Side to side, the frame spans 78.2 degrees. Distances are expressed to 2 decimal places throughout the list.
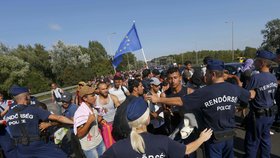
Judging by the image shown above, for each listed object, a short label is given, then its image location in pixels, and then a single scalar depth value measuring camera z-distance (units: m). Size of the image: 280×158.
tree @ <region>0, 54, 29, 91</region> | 21.41
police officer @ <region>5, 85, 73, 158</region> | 2.26
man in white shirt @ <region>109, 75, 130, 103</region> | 4.27
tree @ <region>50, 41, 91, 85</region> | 31.97
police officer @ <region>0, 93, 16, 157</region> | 3.08
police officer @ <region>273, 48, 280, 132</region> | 3.31
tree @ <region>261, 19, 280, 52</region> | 36.18
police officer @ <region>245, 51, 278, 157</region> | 2.61
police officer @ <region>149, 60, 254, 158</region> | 2.02
